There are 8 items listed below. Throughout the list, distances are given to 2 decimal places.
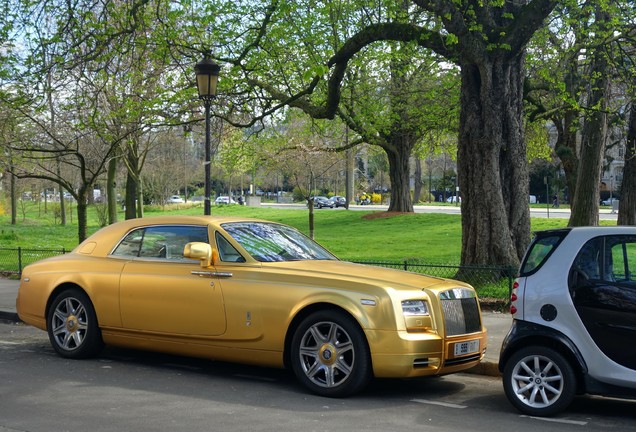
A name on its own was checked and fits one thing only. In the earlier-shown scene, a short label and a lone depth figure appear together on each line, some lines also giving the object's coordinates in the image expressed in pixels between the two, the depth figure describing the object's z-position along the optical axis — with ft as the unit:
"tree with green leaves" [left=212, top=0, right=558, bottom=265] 44.29
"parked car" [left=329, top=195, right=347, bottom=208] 261.44
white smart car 21.56
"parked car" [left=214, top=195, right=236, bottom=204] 303.27
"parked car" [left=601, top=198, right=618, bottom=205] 266.98
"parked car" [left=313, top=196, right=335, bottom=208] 257.75
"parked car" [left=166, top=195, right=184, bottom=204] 266.88
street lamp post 44.78
